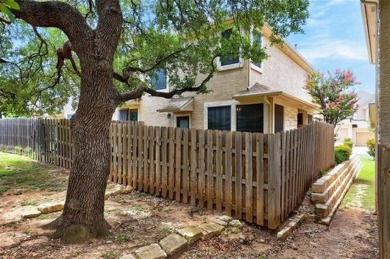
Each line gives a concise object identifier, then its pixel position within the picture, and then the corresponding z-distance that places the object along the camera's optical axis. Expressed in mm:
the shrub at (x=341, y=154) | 12227
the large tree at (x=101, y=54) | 3859
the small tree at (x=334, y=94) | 13422
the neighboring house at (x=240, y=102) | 11016
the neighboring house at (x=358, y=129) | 37219
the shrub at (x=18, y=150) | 12548
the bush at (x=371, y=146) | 19891
